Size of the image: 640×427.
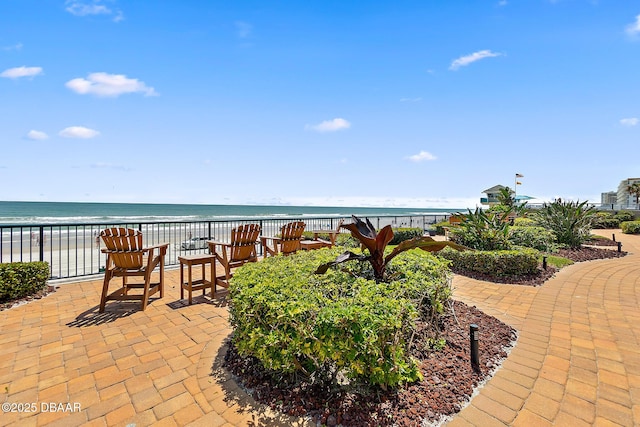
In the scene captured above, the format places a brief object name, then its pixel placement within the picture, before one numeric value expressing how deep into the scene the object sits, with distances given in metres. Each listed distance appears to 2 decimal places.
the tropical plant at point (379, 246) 2.46
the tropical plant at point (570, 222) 7.56
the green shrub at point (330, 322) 1.48
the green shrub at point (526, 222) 8.97
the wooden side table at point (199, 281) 3.62
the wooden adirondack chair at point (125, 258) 3.45
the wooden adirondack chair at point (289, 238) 4.77
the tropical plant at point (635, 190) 24.81
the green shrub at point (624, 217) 15.63
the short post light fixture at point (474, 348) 2.09
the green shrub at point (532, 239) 6.63
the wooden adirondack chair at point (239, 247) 3.90
